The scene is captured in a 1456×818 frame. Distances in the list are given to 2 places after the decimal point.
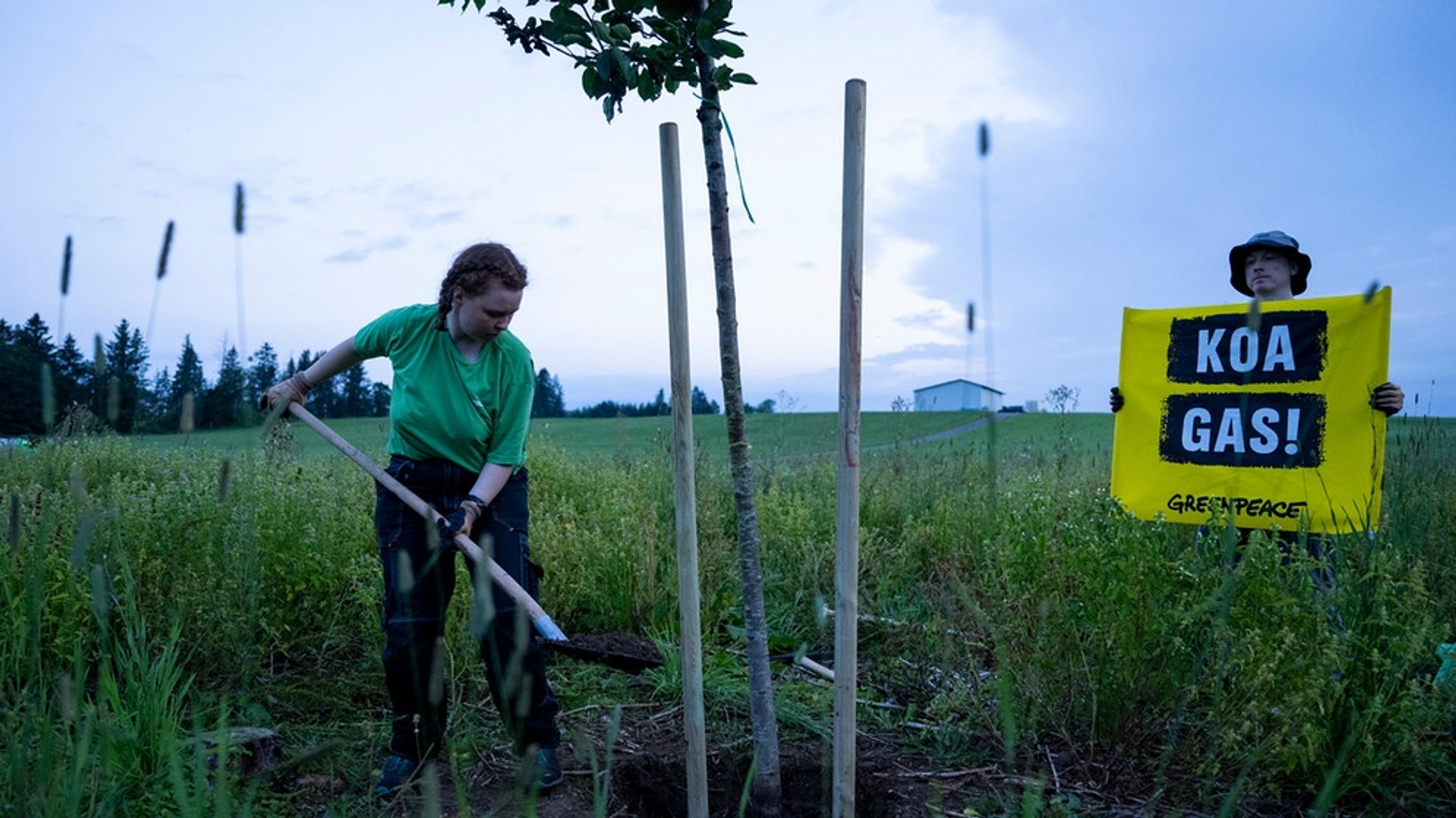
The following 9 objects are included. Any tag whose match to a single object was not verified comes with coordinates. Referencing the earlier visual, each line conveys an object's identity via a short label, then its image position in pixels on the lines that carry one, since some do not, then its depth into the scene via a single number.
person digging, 3.11
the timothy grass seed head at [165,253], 1.86
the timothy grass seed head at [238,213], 1.84
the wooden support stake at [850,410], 2.30
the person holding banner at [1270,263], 4.25
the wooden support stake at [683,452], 2.35
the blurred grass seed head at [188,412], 1.82
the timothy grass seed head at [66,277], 1.88
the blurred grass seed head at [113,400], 1.81
